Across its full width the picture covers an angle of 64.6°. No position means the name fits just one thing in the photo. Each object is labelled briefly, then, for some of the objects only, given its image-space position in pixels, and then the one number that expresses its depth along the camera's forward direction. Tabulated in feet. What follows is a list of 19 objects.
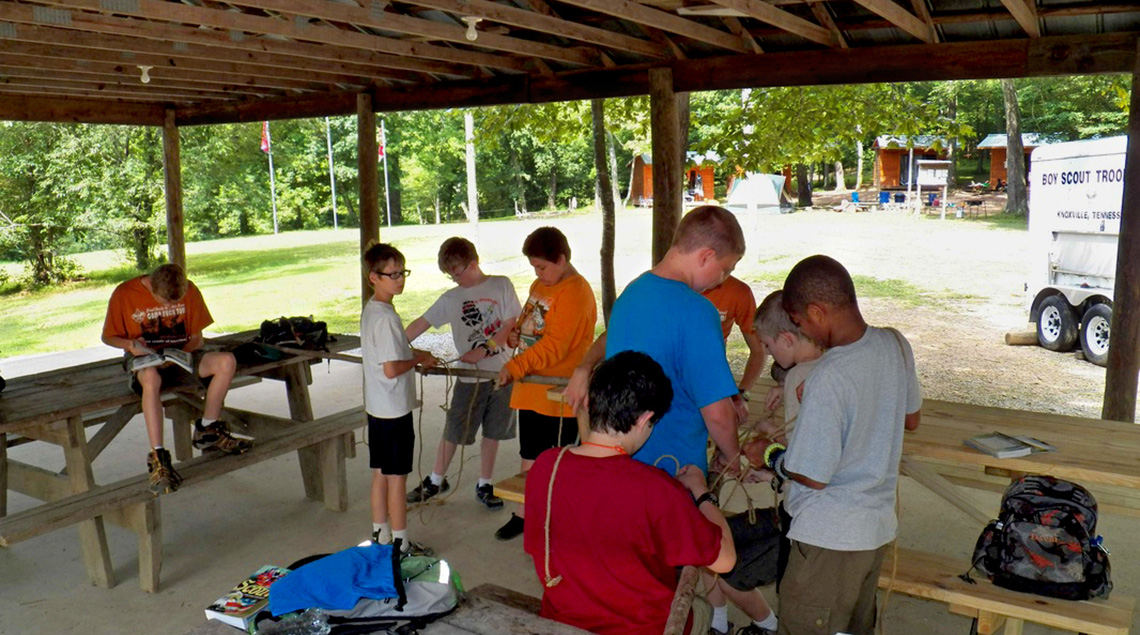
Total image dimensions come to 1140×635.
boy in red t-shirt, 7.20
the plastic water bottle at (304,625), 7.19
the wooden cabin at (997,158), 111.77
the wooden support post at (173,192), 34.30
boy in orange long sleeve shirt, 14.52
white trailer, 32.99
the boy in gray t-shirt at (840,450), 8.18
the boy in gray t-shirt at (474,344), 16.74
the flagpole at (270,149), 100.68
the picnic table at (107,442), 14.15
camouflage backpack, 9.70
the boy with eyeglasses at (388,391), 13.94
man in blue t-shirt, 9.13
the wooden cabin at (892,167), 118.21
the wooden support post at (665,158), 21.95
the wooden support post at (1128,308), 17.62
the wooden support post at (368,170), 28.12
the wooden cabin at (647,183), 111.75
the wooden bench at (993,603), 9.41
